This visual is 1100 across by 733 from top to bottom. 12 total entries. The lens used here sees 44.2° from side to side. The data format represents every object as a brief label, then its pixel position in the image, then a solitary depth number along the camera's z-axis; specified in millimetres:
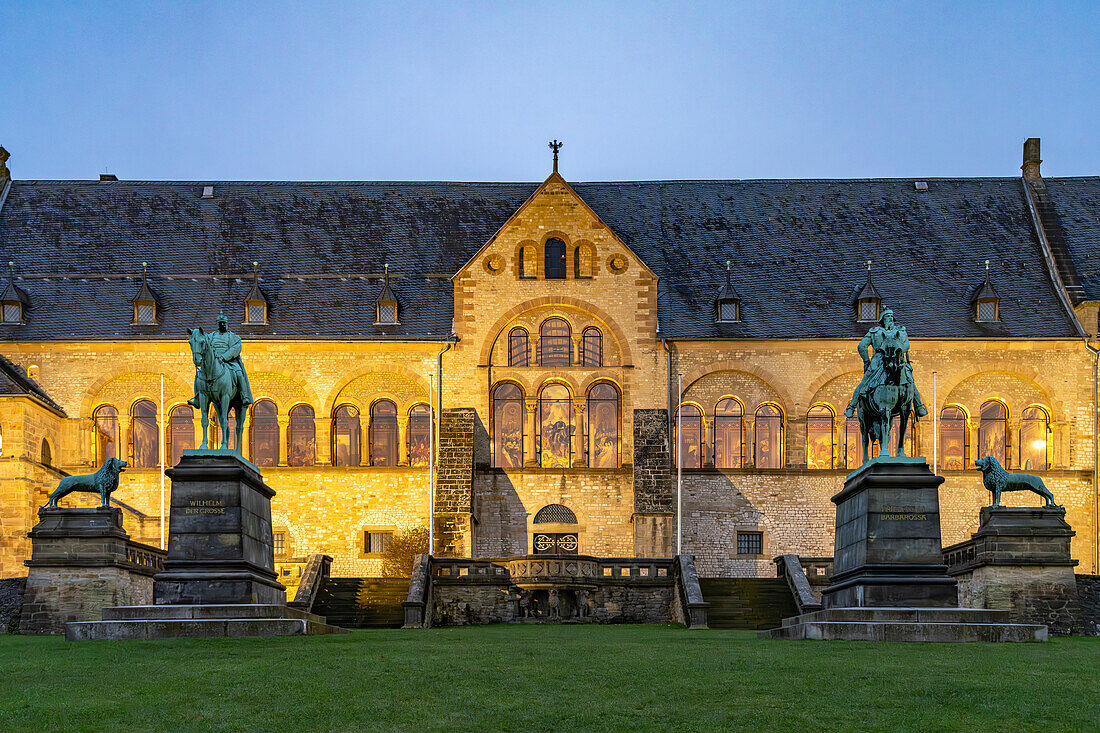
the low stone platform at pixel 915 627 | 21703
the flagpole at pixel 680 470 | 46403
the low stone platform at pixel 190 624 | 22375
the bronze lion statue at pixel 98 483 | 33062
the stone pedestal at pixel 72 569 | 32219
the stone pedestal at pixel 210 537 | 25328
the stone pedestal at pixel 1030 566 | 32812
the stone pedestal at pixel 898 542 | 24594
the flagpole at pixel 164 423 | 48031
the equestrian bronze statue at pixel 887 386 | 26516
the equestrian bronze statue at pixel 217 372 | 27328
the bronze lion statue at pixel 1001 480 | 34219
